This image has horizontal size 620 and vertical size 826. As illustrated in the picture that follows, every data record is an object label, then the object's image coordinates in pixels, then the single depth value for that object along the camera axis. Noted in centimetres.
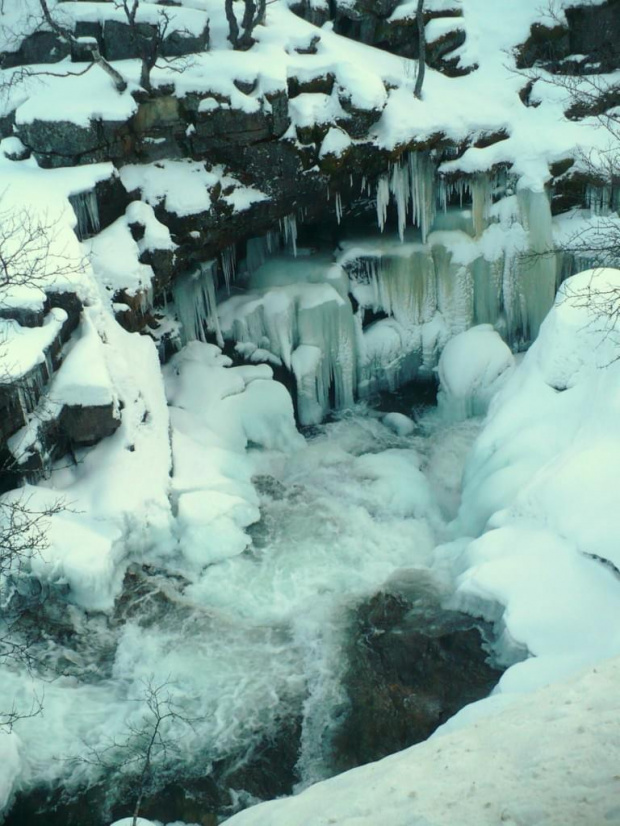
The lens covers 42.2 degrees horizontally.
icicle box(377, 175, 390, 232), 1374
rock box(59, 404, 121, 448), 960
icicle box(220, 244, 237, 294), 1395
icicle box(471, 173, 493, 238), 1430
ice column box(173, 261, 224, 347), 1324
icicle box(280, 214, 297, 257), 1363
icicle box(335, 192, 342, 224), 1362
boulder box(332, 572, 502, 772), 752
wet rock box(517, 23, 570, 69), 1591
